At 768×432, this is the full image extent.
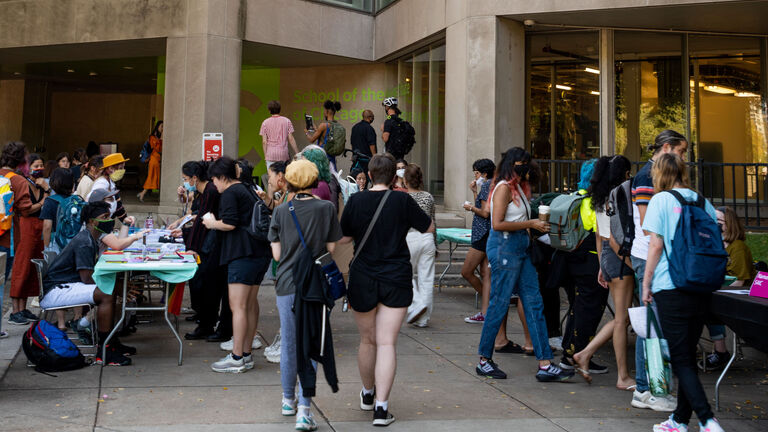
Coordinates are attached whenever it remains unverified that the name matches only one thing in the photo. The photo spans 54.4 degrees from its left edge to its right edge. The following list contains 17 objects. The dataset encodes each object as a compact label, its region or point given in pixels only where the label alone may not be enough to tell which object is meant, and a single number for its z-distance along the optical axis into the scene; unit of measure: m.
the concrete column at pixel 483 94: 14.23
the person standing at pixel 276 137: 14.33
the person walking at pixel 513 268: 6.35
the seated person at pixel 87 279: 6.75
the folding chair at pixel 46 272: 7.34
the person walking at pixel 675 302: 4.84
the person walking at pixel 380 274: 5.18
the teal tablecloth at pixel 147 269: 6.50
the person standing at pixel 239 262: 6.47
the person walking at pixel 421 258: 8.64
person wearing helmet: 13.53
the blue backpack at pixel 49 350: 6.38
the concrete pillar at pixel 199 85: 15.80
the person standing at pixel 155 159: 17.88
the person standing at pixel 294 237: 5.23
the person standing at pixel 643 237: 5.56
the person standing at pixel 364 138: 14.38
